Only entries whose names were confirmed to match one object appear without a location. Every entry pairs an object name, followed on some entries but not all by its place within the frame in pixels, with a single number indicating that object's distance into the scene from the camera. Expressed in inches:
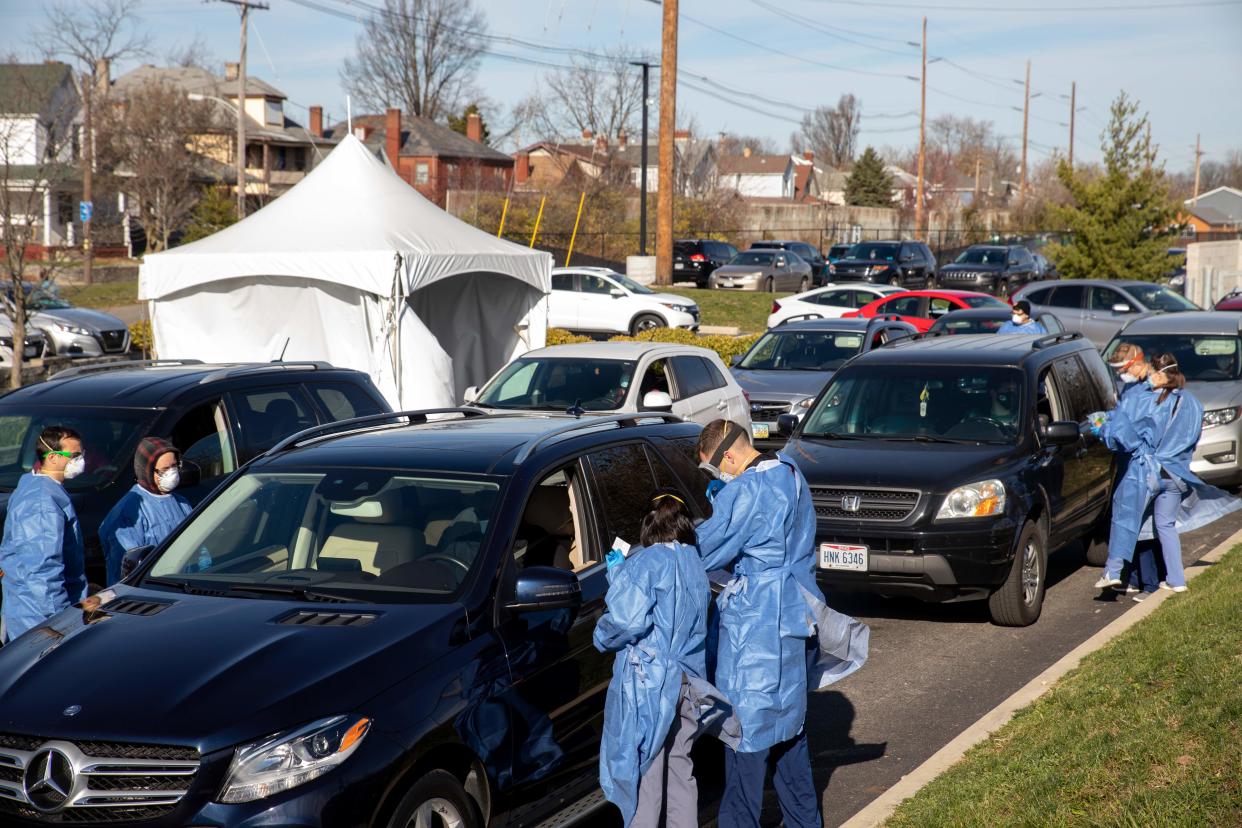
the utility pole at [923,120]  2330.2
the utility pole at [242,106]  1643.7
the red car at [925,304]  1013.2
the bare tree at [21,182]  770.2
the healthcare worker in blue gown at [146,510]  259.4
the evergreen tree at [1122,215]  1355.8
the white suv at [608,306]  1245.1
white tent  600.1
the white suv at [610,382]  499.2
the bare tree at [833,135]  5319.9
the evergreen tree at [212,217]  1862.7
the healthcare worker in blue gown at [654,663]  181.6
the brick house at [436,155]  2797.7
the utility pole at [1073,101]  3420.3
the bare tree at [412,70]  3415.4
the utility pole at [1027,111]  3205.7
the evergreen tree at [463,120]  3469.5
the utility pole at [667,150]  1326.3
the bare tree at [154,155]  2009.1
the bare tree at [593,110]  3129.9
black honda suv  349.1
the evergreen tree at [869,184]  3725.4
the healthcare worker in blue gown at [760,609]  195.6
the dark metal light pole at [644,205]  1718.8
